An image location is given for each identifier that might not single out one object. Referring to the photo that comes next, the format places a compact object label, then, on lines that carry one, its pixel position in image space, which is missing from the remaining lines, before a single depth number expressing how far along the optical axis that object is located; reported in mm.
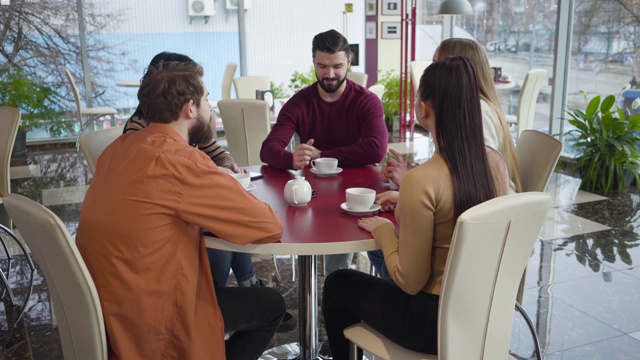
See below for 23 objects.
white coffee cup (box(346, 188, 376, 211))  2025
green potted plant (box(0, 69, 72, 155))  7434
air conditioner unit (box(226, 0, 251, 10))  8492
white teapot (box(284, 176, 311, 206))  2121
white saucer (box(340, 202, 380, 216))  2031
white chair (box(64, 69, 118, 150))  7117
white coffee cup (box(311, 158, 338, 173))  2637
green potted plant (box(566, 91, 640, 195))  5156
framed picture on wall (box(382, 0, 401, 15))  8805
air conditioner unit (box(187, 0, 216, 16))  8305
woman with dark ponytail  1674
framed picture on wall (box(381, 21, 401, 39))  9016
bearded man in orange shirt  1705
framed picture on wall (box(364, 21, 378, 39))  9047
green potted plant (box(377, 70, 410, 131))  8359
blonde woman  2396
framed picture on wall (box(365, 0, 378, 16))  8938
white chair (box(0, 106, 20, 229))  3326
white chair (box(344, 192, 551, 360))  1517
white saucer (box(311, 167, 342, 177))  2643
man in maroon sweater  2863
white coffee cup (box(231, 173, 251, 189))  2354
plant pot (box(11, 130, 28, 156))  7125
